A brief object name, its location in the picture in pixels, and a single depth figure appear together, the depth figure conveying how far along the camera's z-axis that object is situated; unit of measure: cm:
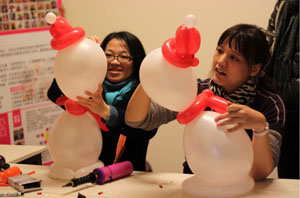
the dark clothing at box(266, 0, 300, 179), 191
